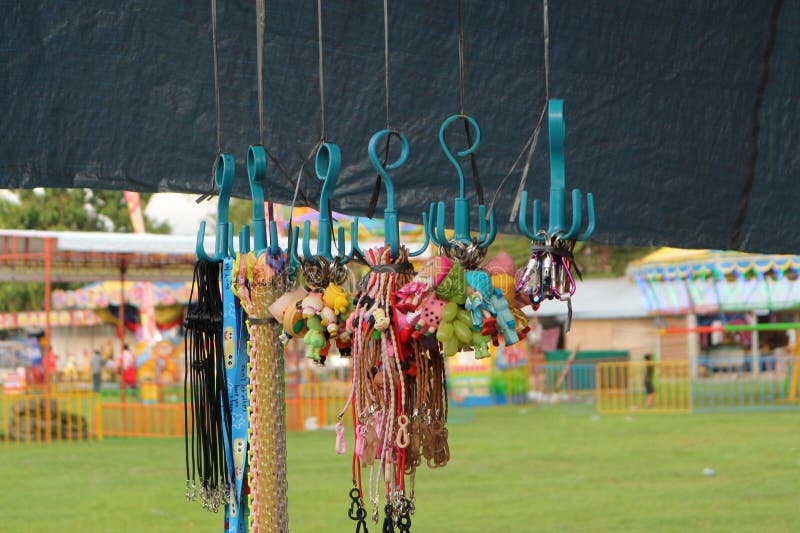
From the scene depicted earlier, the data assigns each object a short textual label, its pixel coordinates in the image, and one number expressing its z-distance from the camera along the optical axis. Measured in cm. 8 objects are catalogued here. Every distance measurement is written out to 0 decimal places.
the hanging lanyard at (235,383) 485
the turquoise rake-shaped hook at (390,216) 410
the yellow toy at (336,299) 425
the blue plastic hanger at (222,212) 449
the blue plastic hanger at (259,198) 436
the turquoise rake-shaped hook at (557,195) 389
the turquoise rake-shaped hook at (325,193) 418
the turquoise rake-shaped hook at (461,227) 412
